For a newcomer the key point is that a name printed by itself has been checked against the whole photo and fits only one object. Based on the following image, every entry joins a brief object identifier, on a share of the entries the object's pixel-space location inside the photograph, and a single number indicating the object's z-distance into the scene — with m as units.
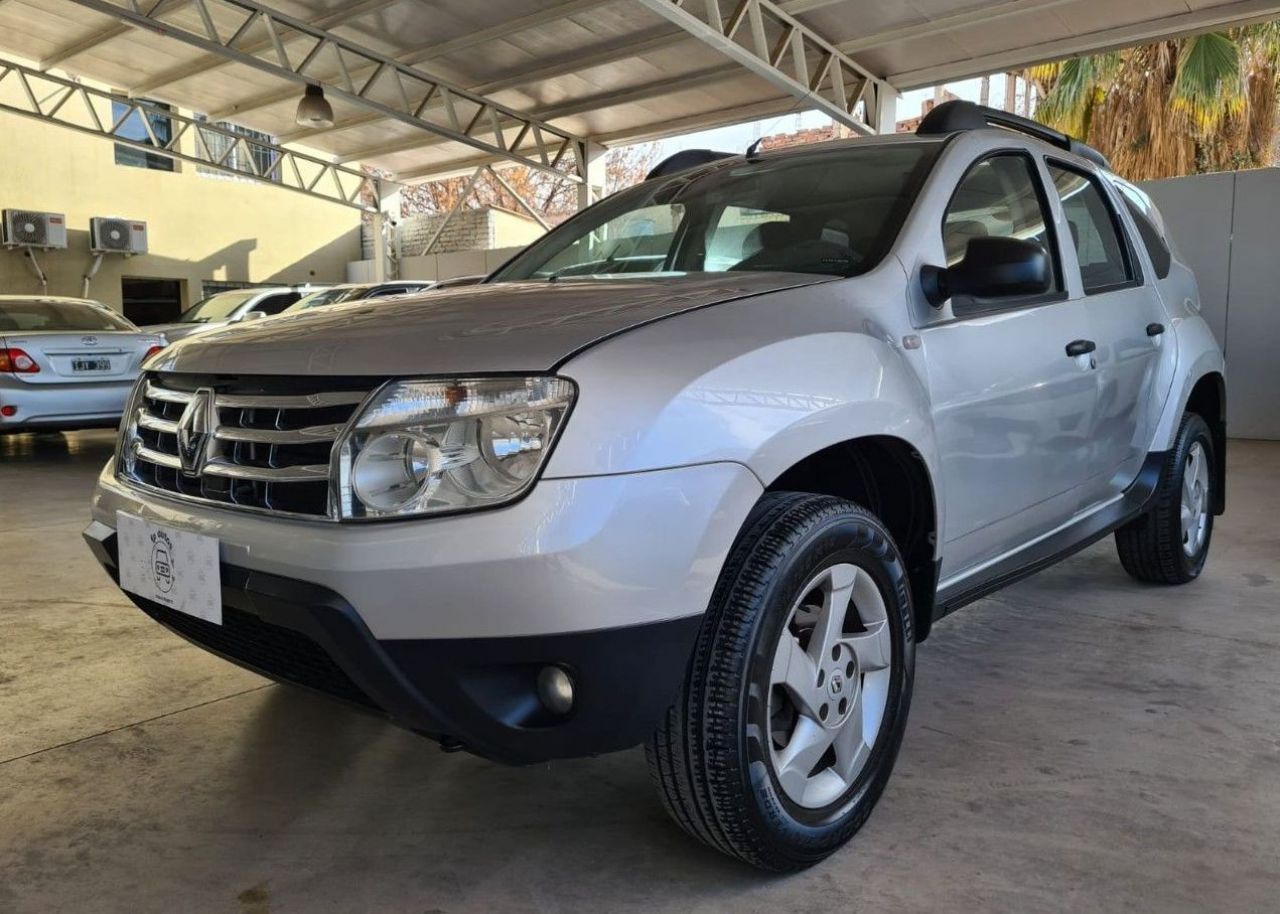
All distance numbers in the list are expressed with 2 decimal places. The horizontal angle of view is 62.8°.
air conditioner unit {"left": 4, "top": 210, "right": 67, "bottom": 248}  14.73
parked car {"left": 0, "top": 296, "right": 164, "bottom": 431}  7.07
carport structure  9.24
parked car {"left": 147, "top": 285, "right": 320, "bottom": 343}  10.30
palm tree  13.49
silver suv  1.61
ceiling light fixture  11.59
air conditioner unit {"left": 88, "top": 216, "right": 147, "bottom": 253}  15.65
